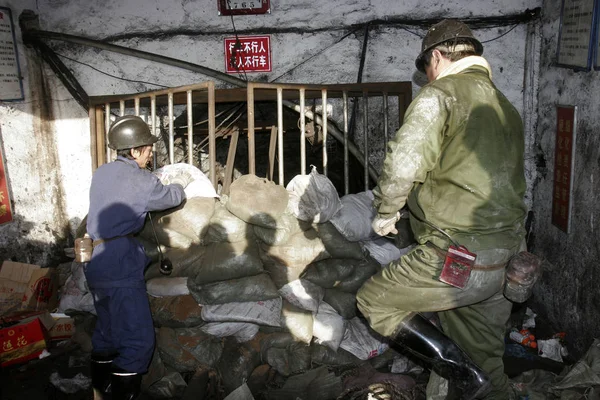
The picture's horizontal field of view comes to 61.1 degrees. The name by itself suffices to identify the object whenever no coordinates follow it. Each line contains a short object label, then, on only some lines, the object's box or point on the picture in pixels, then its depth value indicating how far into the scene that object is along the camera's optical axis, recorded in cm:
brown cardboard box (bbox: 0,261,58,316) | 460
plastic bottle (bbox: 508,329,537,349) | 414
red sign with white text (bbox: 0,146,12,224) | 475
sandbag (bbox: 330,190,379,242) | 386
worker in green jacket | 269
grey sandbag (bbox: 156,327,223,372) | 376
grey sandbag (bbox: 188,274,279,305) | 375
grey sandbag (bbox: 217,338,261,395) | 368
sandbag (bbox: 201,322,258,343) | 381
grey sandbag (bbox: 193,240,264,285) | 370
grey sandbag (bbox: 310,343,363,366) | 375
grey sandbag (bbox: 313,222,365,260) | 382
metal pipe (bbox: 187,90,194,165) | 442
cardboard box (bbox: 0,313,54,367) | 402
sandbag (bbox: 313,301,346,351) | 378
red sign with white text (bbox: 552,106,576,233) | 405
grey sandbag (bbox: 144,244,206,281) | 381
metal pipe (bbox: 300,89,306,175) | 454
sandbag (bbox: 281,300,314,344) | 379
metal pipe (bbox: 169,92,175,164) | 452
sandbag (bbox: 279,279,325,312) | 378
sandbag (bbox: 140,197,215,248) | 384
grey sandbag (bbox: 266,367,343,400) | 351
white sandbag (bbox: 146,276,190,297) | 385
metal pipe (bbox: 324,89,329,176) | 458
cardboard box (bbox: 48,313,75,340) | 443
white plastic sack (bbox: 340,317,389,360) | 379
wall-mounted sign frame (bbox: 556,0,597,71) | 362
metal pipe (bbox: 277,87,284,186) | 448
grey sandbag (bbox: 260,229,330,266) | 374
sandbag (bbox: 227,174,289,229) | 373
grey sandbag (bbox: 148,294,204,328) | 376
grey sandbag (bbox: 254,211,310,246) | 375
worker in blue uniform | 334
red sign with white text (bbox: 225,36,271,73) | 503
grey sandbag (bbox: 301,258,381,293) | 383
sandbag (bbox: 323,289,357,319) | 389
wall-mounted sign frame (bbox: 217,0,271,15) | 493
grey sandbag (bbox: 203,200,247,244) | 382
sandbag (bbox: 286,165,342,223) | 379
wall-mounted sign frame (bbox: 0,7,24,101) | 469
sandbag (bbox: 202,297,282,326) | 373
